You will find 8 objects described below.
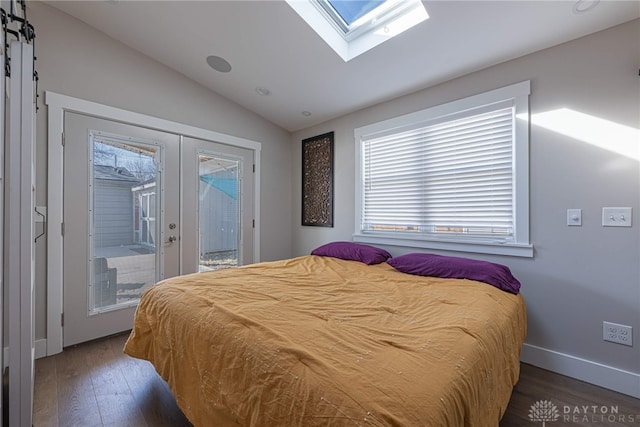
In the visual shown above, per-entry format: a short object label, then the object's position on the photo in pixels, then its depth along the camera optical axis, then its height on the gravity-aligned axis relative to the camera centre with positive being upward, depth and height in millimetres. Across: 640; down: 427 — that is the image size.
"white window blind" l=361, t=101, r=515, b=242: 2273 +344
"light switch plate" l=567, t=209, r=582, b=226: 1917 -25
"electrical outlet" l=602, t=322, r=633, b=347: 1765 -788
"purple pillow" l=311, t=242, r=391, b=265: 2703 -400
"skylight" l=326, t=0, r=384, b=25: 2260 +1739
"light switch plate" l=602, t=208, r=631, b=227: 1754 -24
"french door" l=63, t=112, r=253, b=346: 2438 -3
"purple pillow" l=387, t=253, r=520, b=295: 1898 -423
